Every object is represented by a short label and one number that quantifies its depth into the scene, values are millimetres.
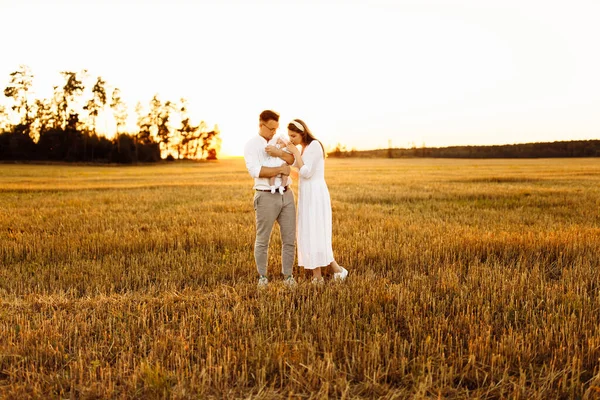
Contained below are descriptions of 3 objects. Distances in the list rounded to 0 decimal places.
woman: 6402
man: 6395
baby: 6418
